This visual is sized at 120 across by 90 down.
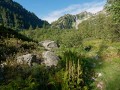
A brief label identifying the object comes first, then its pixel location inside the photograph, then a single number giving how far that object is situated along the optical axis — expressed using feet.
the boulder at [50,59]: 24.10
